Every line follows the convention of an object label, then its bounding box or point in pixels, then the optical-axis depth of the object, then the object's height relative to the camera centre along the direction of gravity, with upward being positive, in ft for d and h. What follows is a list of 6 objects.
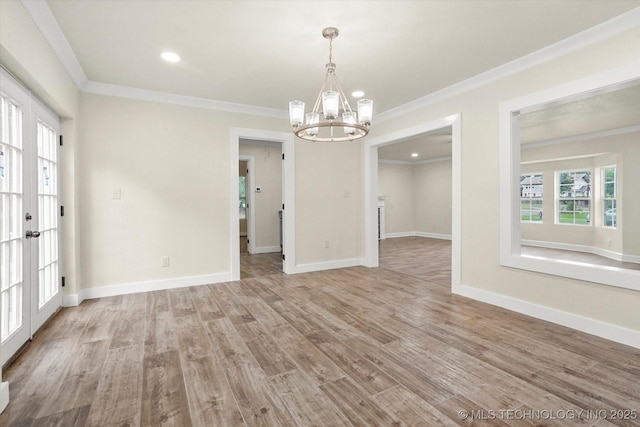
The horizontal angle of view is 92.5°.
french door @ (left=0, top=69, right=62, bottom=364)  6.95 -0.11
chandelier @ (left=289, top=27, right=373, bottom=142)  7.82 +2.59
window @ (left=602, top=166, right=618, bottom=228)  20.30 +0.81
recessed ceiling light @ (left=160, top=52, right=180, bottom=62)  9.46 +4.84
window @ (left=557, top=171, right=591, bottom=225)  22.56 +0.85
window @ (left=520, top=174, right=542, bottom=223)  25.55 +0.98
